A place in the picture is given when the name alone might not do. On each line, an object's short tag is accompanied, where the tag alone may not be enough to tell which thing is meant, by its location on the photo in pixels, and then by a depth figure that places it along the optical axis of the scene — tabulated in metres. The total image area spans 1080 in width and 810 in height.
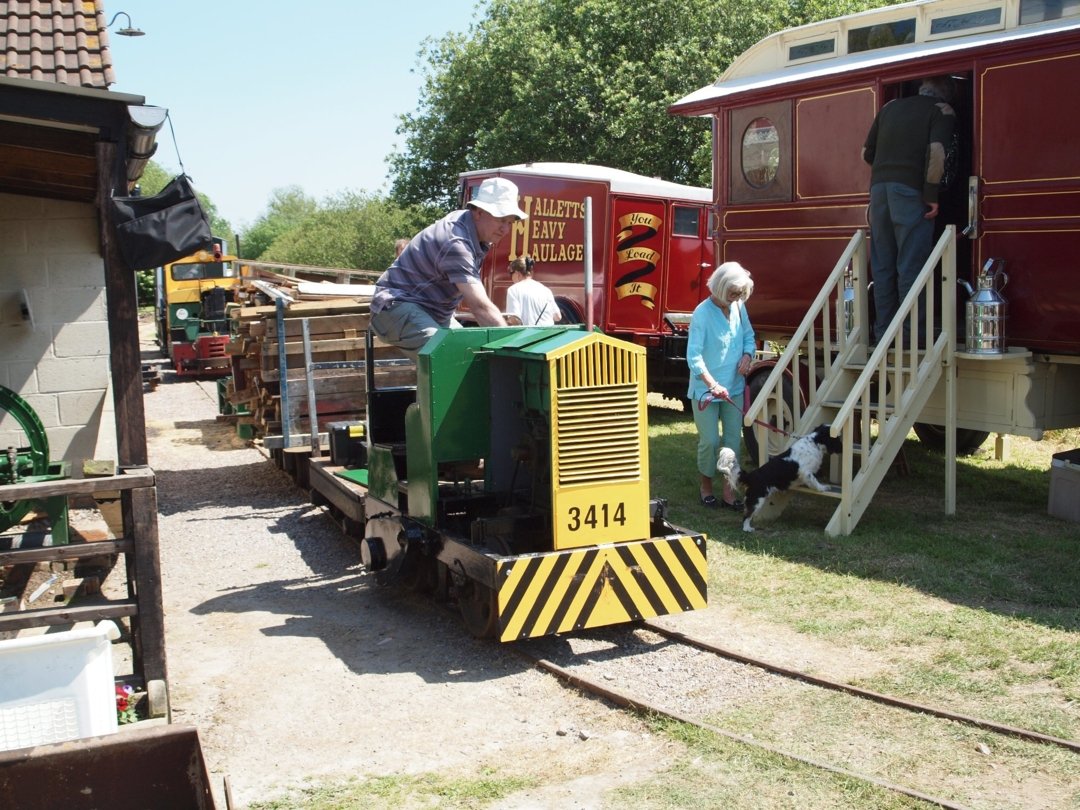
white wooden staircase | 8.12
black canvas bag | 5.64
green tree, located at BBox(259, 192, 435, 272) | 48.91
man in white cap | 6.51
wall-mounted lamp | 7.77
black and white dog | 8.20
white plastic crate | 4.51
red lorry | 14.54
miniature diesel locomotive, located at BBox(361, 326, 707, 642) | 5.75
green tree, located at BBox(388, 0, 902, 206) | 25.95
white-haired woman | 8.64
